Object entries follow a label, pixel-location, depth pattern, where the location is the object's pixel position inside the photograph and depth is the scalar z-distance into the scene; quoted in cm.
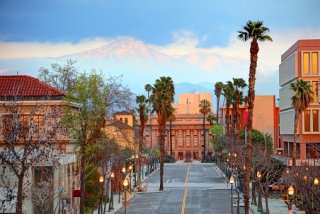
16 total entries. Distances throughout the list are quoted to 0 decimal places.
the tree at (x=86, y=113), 5797
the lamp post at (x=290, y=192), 4763
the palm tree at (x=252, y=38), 5550
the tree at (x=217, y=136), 16325
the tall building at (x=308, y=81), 10969
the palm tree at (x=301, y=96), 8706
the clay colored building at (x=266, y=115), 17325
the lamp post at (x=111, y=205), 7351
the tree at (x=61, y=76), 8894
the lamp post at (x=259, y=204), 6815
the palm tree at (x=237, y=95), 12712
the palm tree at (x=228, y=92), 13766
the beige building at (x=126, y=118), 16249
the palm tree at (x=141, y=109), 11894
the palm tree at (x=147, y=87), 18171
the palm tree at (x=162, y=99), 10462
